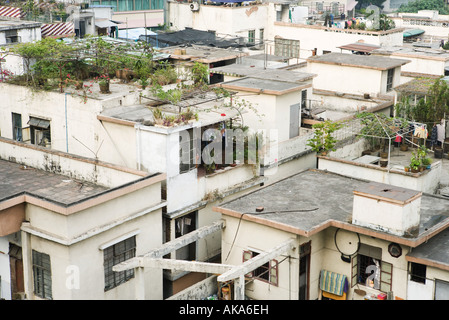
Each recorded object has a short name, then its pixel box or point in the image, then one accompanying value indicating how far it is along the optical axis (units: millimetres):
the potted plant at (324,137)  23953
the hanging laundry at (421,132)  24500
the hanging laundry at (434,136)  27188
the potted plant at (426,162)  22688
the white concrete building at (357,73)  30875
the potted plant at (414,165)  22375
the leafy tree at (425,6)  80000
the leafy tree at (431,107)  27625
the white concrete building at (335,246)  18047
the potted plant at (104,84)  23969
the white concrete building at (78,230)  17719
